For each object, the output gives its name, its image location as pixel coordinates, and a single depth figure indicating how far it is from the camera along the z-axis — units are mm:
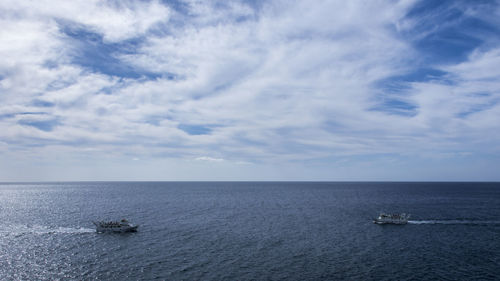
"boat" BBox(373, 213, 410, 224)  97581
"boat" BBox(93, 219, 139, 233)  86188
